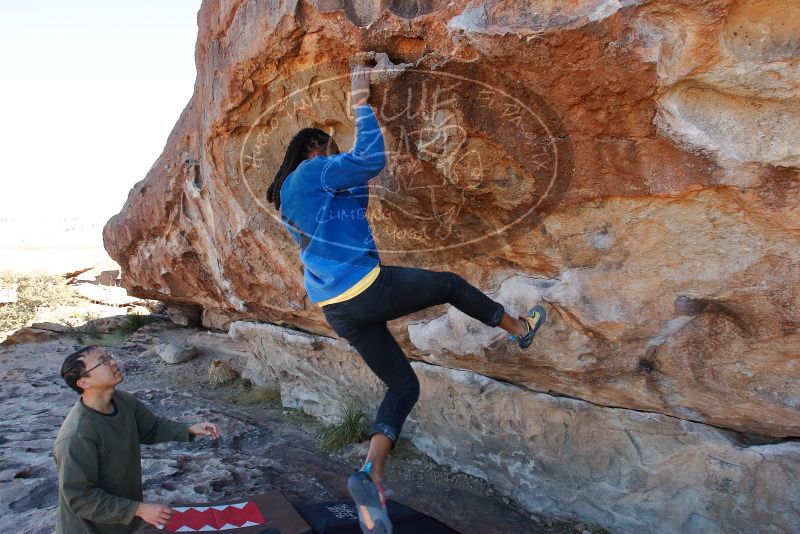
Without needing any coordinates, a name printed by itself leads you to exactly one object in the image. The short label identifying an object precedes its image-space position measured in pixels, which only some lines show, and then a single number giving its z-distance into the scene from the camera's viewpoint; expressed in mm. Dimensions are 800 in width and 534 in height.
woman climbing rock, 2678
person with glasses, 2520
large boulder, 2584
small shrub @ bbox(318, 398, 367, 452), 5148
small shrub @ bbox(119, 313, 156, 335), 10156
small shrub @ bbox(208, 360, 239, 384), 7591
